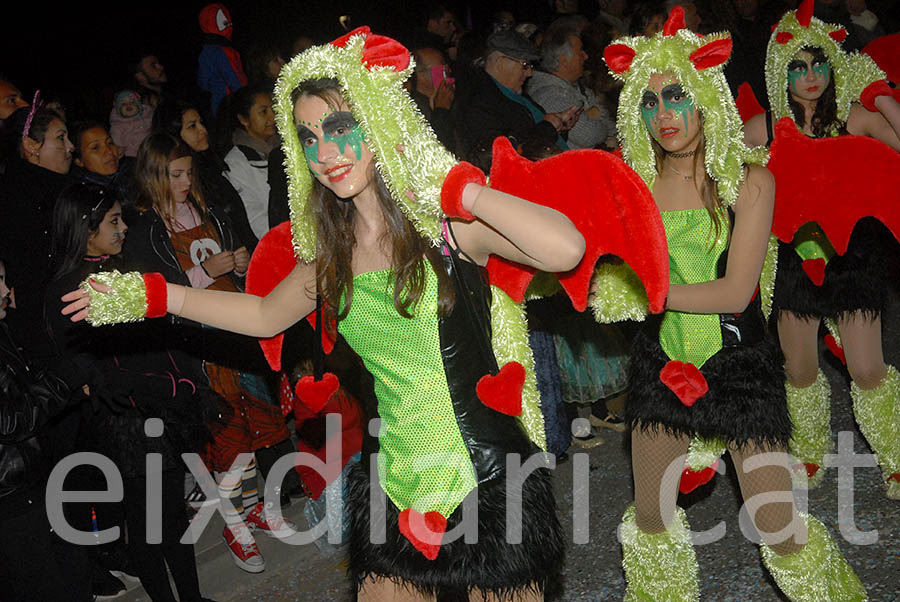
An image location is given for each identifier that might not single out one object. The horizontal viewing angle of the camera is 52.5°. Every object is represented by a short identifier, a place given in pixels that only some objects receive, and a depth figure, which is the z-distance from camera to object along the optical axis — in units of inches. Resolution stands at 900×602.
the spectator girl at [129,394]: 141.1
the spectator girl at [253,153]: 208.7
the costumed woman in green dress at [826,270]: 166.6
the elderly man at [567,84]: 246.7
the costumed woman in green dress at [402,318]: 97.7
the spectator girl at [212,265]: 165.2
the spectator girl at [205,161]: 181.9
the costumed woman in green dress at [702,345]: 122.4
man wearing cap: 213.2
